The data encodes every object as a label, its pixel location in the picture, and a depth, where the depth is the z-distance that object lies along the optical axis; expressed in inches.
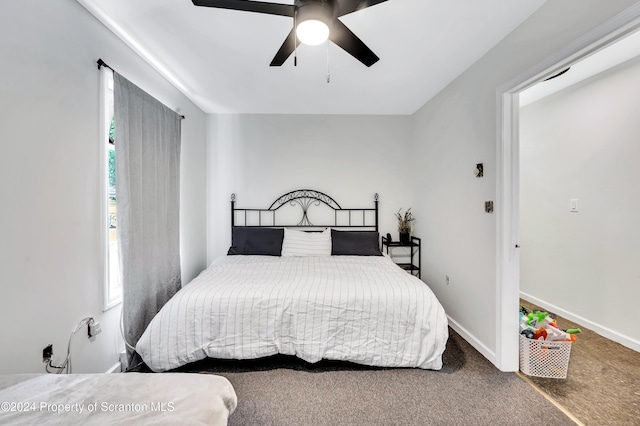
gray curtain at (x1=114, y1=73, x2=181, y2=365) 75.7
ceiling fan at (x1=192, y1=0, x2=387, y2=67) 49.4
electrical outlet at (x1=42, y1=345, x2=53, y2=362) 55.8
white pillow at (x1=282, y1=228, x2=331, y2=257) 127.0
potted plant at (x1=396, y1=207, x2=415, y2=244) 144.9
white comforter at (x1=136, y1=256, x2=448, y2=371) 75.4
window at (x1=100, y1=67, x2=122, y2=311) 71.7
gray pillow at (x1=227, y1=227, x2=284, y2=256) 128.3
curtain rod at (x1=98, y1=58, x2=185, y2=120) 69.7
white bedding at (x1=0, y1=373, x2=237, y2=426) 32.0
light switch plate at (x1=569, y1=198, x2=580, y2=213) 111.0
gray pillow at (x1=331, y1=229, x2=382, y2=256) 127.6
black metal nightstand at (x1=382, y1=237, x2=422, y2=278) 141.9
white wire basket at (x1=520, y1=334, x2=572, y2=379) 74.7
